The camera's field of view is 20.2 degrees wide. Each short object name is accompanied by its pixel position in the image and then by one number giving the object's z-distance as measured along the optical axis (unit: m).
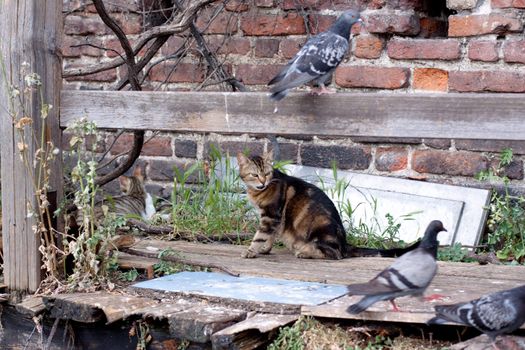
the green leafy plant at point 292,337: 5.88
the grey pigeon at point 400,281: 5.65
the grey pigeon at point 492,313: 5.40
